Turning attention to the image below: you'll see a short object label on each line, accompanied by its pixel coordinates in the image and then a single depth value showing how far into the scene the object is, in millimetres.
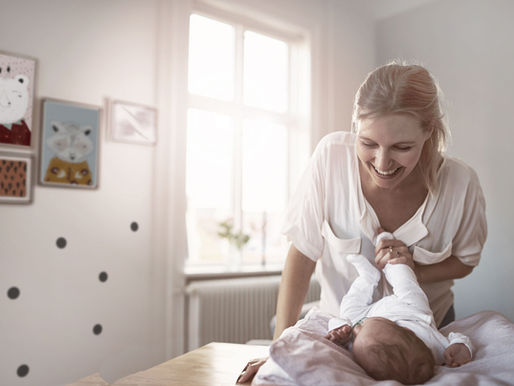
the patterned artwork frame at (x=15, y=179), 2584
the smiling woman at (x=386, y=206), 1164
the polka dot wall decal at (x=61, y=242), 2787
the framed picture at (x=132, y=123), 3033
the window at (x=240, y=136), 3764
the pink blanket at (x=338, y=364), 815
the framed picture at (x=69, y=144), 2758
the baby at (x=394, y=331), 1016
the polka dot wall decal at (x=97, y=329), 2949
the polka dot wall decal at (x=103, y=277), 2961
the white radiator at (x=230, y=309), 3268
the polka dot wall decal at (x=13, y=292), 2613
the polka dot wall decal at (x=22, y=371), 2648
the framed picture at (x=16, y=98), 2605
